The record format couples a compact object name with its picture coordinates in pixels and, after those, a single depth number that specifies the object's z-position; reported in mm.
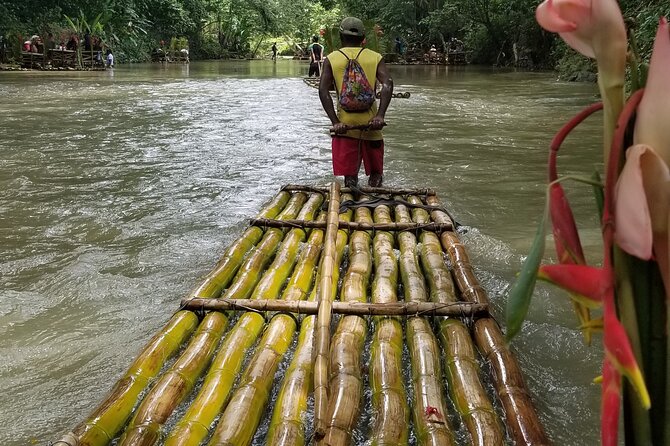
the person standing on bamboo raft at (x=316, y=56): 18972
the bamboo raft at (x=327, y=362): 2105
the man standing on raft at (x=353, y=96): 5004
